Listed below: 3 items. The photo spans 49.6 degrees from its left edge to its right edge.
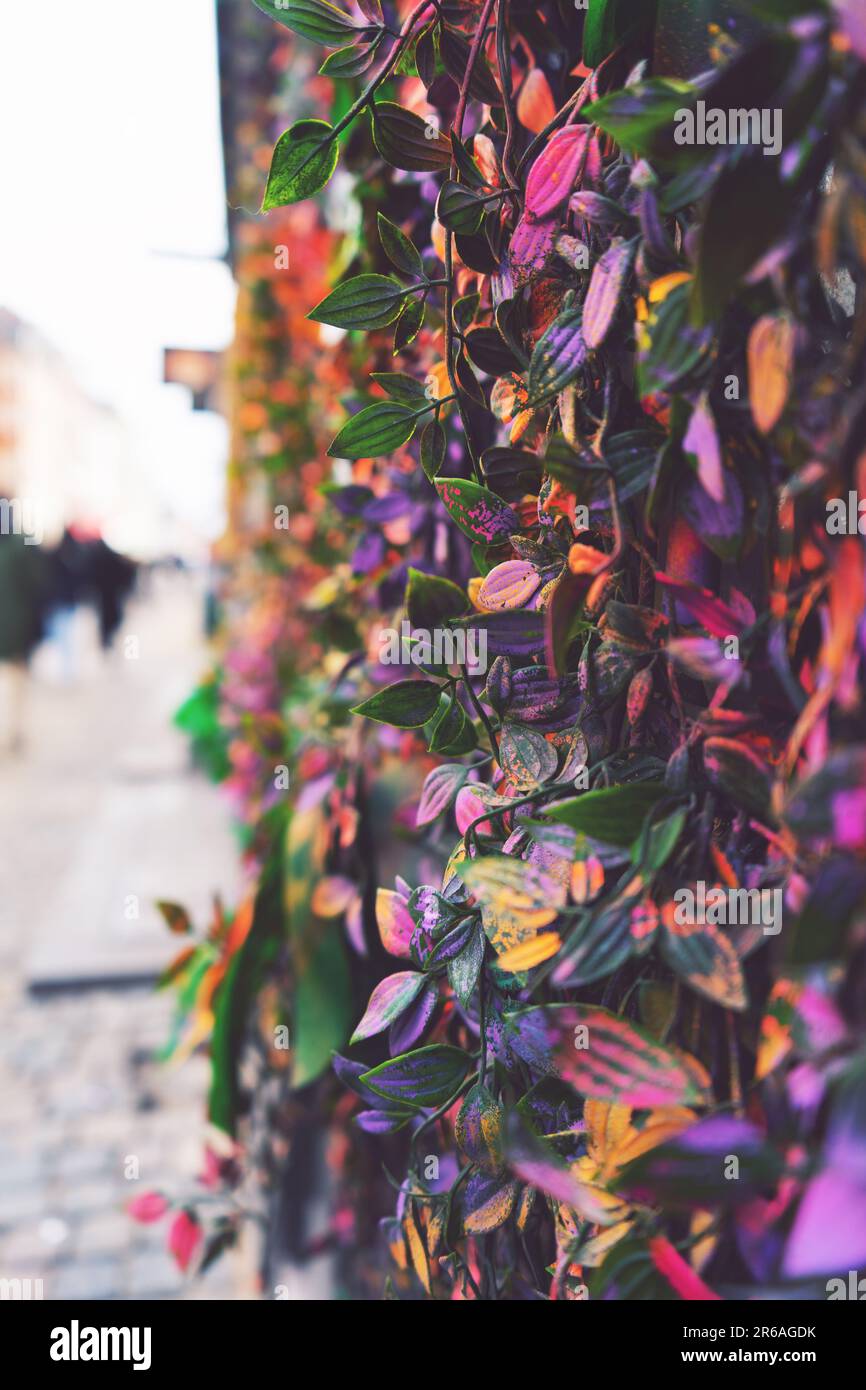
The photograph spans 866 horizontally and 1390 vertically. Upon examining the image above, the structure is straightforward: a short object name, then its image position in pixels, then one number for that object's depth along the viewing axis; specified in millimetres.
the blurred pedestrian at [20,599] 7812
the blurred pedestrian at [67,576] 8844
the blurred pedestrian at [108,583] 9250
